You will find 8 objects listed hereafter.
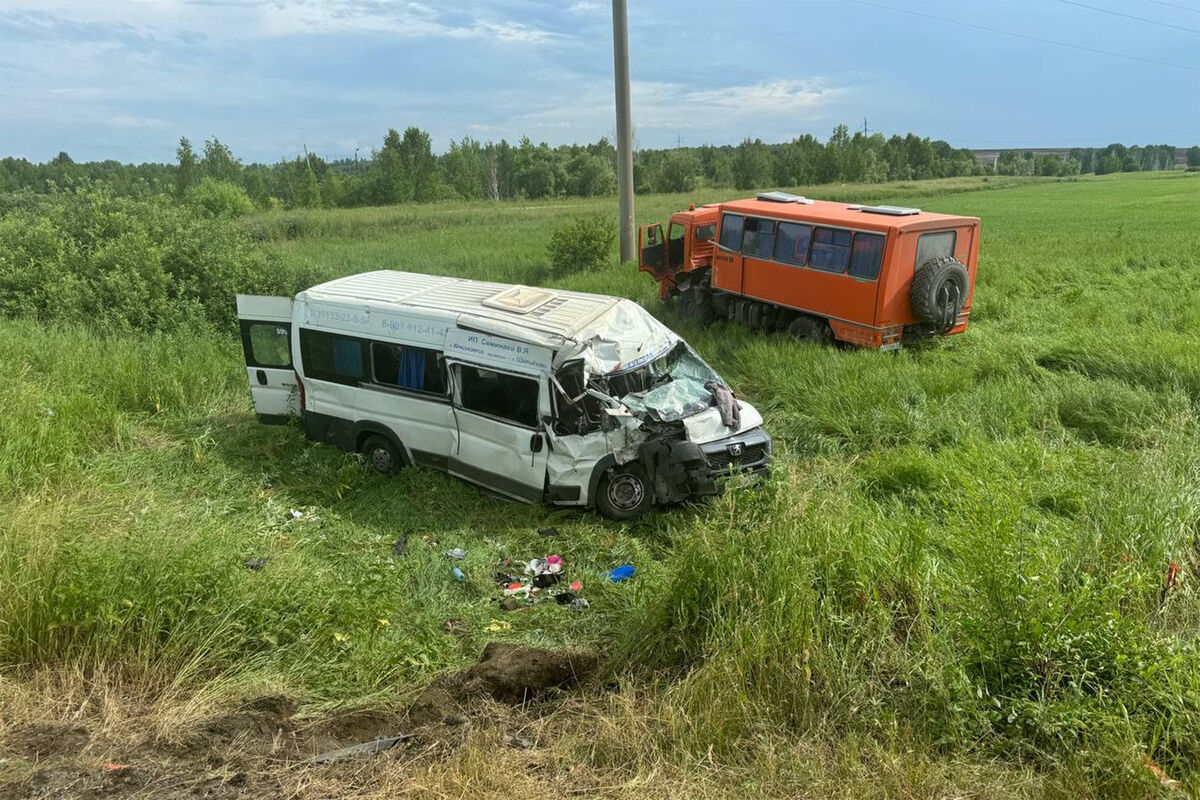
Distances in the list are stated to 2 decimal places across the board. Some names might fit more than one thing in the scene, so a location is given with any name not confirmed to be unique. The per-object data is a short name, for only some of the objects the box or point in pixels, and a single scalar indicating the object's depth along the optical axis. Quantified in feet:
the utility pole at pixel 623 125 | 60.59
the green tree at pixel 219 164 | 224.33
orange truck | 40.04
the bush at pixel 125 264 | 48.42
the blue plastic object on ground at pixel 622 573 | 21.40
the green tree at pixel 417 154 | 246.29
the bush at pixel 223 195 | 144.06
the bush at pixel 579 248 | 73.51
